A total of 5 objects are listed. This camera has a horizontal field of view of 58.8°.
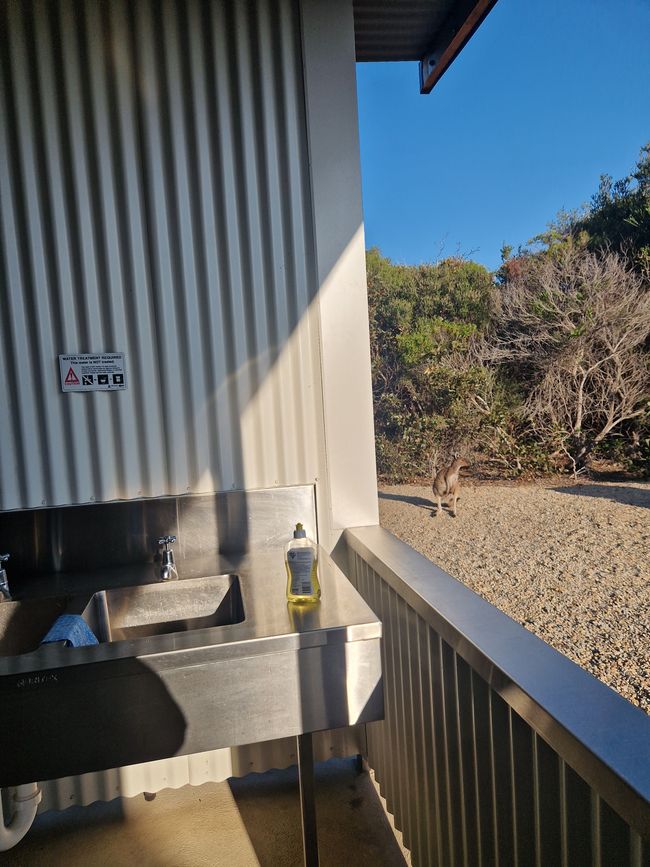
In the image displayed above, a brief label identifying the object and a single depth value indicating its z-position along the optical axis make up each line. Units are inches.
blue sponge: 44.3
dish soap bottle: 46.7
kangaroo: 238.7
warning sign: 66.2
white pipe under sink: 57.5
